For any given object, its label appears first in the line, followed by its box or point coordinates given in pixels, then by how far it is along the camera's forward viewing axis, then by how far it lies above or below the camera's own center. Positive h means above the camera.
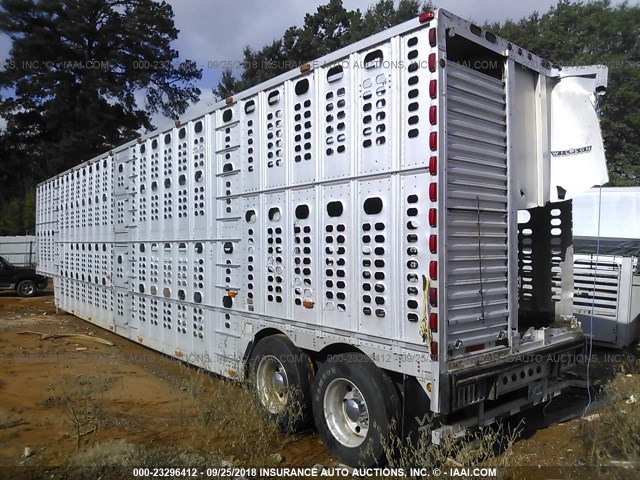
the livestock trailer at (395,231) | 4.09 +0.08
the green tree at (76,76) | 25.89 +8.76
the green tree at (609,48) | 22.23 +9.04
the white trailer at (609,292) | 8.32 -0.90
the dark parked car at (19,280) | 17.84 -1.30
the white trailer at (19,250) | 28.59 -0.42
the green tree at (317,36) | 27.38 +11.19
